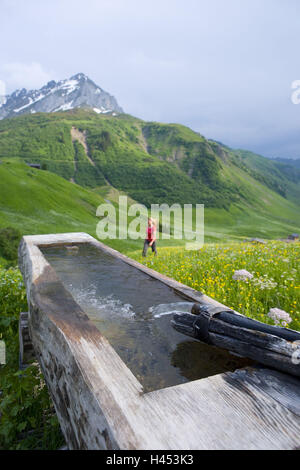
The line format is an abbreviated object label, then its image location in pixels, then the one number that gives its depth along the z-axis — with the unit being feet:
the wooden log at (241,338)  8.13
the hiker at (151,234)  48.82
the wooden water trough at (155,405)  6.35
